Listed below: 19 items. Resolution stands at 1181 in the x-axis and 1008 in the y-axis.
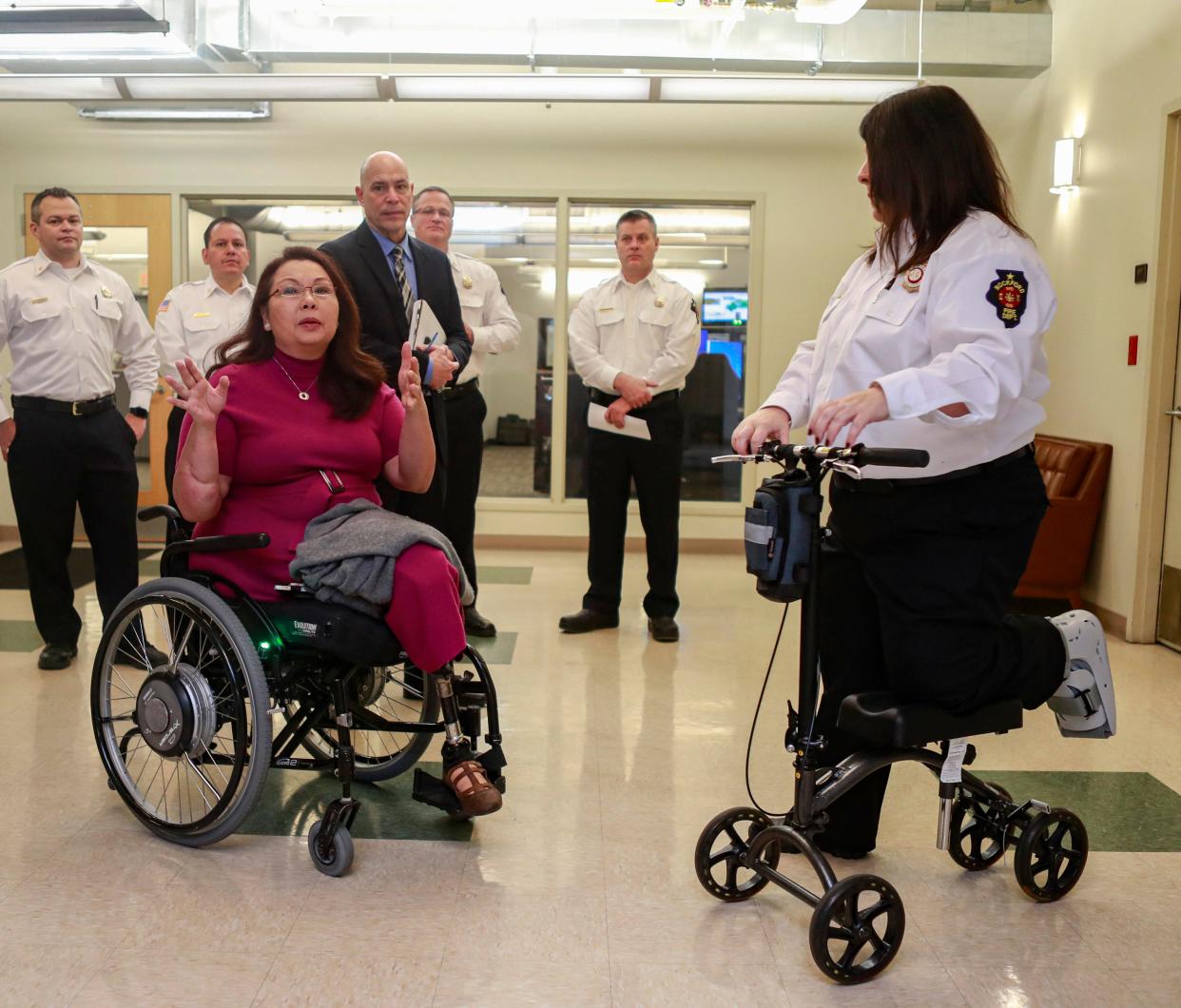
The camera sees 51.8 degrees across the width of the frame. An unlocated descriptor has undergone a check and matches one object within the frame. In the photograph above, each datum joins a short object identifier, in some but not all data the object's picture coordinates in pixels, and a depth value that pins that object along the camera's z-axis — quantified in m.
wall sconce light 5.25
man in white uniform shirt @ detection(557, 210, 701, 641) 4.75
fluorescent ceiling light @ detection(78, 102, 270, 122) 6.56
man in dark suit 3.47
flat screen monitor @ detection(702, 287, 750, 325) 7.06
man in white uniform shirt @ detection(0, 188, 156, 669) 4.06
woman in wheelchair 2.41
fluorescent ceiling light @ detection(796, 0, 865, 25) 4.97
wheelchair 2.33
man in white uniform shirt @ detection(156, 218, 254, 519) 4.81
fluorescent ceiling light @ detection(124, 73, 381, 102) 5.67
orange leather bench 5.00
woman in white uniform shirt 1.98
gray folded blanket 2.35
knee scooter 1.96
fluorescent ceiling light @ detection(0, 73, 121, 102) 5.76
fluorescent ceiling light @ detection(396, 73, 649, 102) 5.65
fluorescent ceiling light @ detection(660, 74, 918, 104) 5.60
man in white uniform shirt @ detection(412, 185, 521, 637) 4.57
